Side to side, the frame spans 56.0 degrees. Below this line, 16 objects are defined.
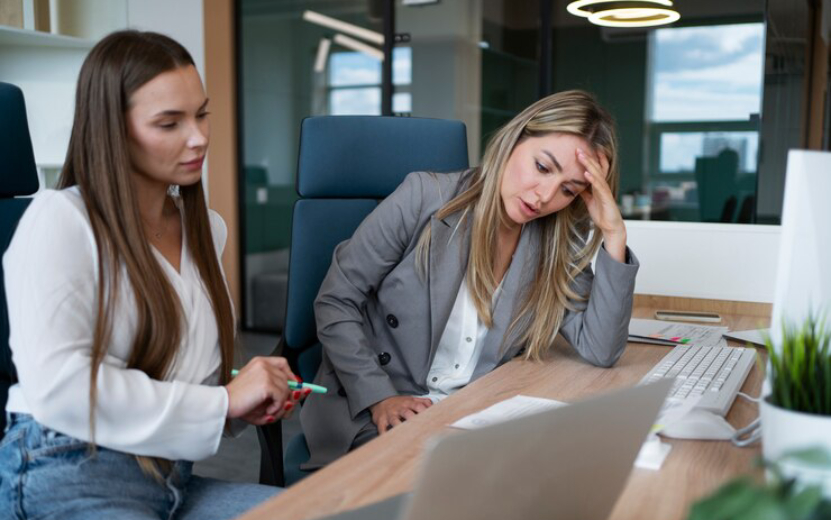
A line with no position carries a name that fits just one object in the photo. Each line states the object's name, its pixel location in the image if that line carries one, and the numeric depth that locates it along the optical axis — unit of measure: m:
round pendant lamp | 3.61
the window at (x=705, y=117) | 3.97
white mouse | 1.04
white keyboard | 1.20
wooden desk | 0.81
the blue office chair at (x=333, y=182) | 1.81
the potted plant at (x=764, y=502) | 0.42
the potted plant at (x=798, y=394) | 0.73
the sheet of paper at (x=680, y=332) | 1.70
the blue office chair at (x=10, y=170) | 1.31
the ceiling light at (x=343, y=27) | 4.76
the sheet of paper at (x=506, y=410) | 1.08
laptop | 0.50
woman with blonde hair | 1.59
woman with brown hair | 1.02
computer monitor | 0.84
